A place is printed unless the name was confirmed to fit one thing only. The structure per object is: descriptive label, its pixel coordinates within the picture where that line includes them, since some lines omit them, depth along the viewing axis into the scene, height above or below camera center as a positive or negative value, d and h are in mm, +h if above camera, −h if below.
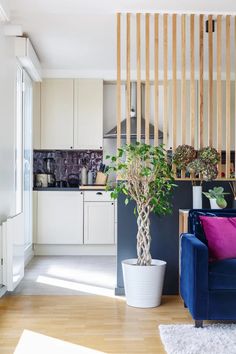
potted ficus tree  3879 -252
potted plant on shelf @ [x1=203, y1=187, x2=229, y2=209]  3968 -195
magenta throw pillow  3516 -478
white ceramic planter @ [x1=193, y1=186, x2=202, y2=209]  4098 -199
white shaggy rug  2859 -1089
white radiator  4094 -709
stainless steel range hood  6762 +714
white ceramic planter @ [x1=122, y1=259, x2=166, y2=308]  3863 -917
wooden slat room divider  4371 +1317
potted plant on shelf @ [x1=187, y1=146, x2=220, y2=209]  4031 +66
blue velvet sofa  3234 -791
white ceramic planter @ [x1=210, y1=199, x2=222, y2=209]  4031 -259
